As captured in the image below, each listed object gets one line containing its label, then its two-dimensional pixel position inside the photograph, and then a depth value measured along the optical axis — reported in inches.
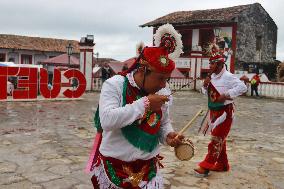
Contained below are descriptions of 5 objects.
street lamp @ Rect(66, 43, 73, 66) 964.7
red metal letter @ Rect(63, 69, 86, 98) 659.4
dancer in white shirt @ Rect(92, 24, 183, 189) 101.3
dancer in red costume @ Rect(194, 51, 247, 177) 225.0
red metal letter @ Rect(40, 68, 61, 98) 625.1
